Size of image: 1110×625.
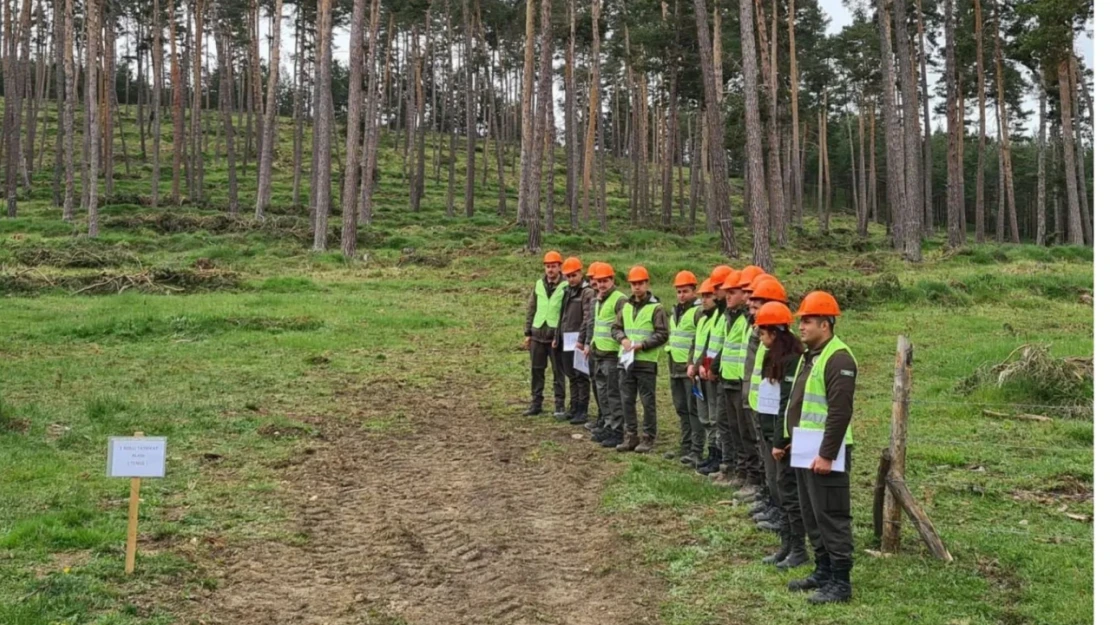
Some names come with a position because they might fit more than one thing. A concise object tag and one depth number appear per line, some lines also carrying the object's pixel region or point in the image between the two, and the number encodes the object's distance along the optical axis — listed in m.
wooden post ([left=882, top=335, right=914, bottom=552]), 6.23
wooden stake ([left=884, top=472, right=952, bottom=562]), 6.02
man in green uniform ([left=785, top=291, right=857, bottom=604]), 5.43
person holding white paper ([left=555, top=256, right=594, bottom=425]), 10.60
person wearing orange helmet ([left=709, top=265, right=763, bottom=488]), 7.84
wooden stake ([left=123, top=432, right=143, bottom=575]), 5.78
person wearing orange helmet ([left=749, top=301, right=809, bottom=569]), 6.11
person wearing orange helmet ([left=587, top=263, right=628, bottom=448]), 10.01
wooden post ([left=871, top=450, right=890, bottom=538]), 6.34
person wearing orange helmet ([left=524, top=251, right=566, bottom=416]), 11.15
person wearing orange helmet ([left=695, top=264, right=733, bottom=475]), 8.24
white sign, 5.98
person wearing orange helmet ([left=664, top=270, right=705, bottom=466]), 9.06
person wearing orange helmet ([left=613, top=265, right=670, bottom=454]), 9.41
